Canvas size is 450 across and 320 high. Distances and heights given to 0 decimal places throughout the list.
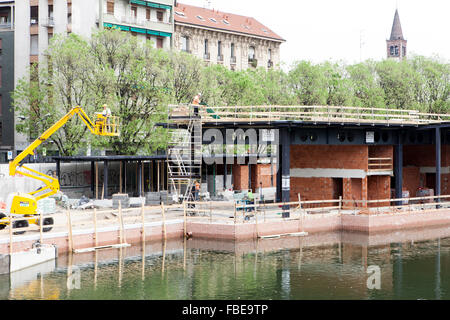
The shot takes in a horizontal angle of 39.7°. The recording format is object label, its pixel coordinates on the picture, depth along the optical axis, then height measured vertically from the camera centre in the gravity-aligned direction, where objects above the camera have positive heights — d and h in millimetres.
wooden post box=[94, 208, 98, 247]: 36625 -4028
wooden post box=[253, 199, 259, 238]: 40369 -3592
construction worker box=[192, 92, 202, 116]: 44381 +4379
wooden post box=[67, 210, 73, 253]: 35312 -4176
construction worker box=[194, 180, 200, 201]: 46169 -1817
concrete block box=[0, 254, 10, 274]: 30438 -4799
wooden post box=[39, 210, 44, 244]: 33688 -3626
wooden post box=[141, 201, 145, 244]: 38794 -3720
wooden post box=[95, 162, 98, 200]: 54062 -1674
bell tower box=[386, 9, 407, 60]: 155750 +30772
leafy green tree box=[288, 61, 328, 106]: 74688 +9846
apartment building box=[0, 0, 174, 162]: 70812 +15408
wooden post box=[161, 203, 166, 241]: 40375 -4006
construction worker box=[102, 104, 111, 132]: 38250 +3221
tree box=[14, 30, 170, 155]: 57031 +7027
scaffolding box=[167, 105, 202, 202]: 44438 +1533
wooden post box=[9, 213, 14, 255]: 31877 -3566
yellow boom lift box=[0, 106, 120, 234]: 36344 -1988
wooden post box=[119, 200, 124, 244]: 37656 -3866
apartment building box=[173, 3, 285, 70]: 88625 +19175
